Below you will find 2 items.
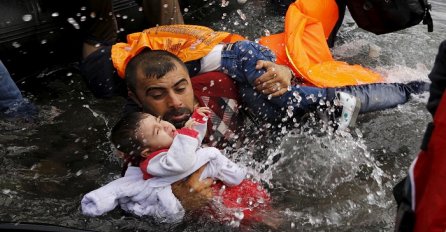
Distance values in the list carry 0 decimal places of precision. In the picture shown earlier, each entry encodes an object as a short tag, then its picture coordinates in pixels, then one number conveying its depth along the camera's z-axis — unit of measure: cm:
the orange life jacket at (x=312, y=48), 337
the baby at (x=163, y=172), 239
